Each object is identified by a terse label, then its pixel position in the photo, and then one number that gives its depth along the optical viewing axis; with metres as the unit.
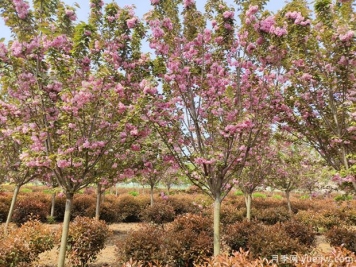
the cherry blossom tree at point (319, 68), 6.49
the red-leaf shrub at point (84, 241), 8.30
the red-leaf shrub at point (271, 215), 17.12
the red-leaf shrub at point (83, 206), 16.00
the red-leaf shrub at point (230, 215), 15.41
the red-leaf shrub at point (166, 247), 7.71
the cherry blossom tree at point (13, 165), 10.03
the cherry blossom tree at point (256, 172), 12.66
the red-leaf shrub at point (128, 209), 17.40
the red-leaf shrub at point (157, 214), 15.82
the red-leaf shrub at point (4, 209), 15.32
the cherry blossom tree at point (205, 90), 6.70
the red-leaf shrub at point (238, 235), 9.76
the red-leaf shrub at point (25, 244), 6.73
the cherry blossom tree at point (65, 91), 5.83
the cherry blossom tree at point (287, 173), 15.45
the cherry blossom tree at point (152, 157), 7.37
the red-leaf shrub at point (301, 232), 10.02
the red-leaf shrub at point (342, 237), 10.70
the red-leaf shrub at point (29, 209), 14.47
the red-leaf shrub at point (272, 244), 7.88
